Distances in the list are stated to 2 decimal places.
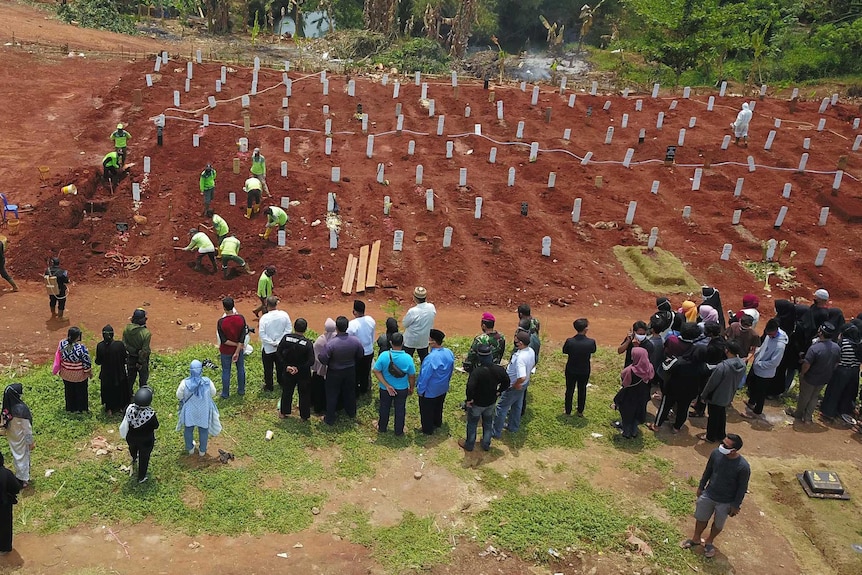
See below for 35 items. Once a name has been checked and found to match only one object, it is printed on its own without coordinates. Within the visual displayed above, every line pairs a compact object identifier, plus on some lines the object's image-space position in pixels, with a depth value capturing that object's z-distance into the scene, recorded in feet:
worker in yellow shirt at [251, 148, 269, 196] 58.70
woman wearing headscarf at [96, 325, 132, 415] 31.76
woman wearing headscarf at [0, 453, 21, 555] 23.86
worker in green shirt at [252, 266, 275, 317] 41.16
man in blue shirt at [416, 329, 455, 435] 30.37
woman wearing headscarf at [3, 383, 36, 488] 26.63
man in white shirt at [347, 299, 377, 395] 32.91
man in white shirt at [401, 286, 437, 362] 35.29
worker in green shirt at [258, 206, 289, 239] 53.21
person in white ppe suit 81.05
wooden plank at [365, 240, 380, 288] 51.83
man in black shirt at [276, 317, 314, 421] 31.24
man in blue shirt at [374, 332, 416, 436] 30.37
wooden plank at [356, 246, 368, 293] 51.24
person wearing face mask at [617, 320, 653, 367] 32.35
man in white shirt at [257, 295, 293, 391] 33.32
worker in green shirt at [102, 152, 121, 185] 61.36
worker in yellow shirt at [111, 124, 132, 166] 63.82
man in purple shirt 31.32
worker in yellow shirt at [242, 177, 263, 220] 56.29
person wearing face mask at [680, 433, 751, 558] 24.17
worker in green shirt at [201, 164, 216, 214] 56.18
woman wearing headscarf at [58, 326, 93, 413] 31.60
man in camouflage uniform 31.30
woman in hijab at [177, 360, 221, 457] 28.60
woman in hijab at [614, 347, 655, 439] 31.37
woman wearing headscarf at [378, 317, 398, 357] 32.07
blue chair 56.90
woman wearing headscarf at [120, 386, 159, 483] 26.91
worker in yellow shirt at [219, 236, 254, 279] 48.96
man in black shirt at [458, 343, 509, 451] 29.30
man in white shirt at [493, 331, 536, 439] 30.32
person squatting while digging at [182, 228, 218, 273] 48.70
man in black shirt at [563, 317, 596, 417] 32.53
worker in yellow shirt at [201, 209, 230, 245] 50.14
